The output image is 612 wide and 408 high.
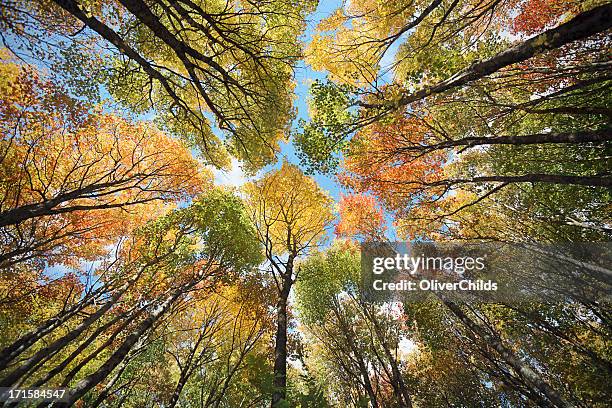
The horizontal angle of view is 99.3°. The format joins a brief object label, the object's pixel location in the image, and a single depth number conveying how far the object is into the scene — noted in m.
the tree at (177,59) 3.19
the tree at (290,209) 9.45
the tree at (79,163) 5.59
